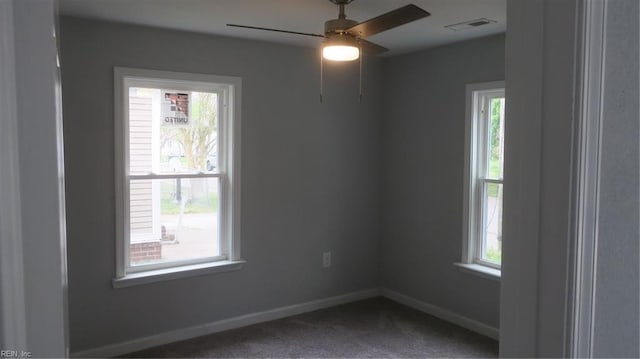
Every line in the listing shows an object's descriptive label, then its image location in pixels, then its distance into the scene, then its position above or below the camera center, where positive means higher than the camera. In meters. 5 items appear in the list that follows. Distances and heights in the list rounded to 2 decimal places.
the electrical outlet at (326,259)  4.62 -0.99
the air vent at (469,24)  3.32 +0.97
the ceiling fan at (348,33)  2.50 +0.71
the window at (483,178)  3.99 -0.16
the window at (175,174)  3.60 -0.14
